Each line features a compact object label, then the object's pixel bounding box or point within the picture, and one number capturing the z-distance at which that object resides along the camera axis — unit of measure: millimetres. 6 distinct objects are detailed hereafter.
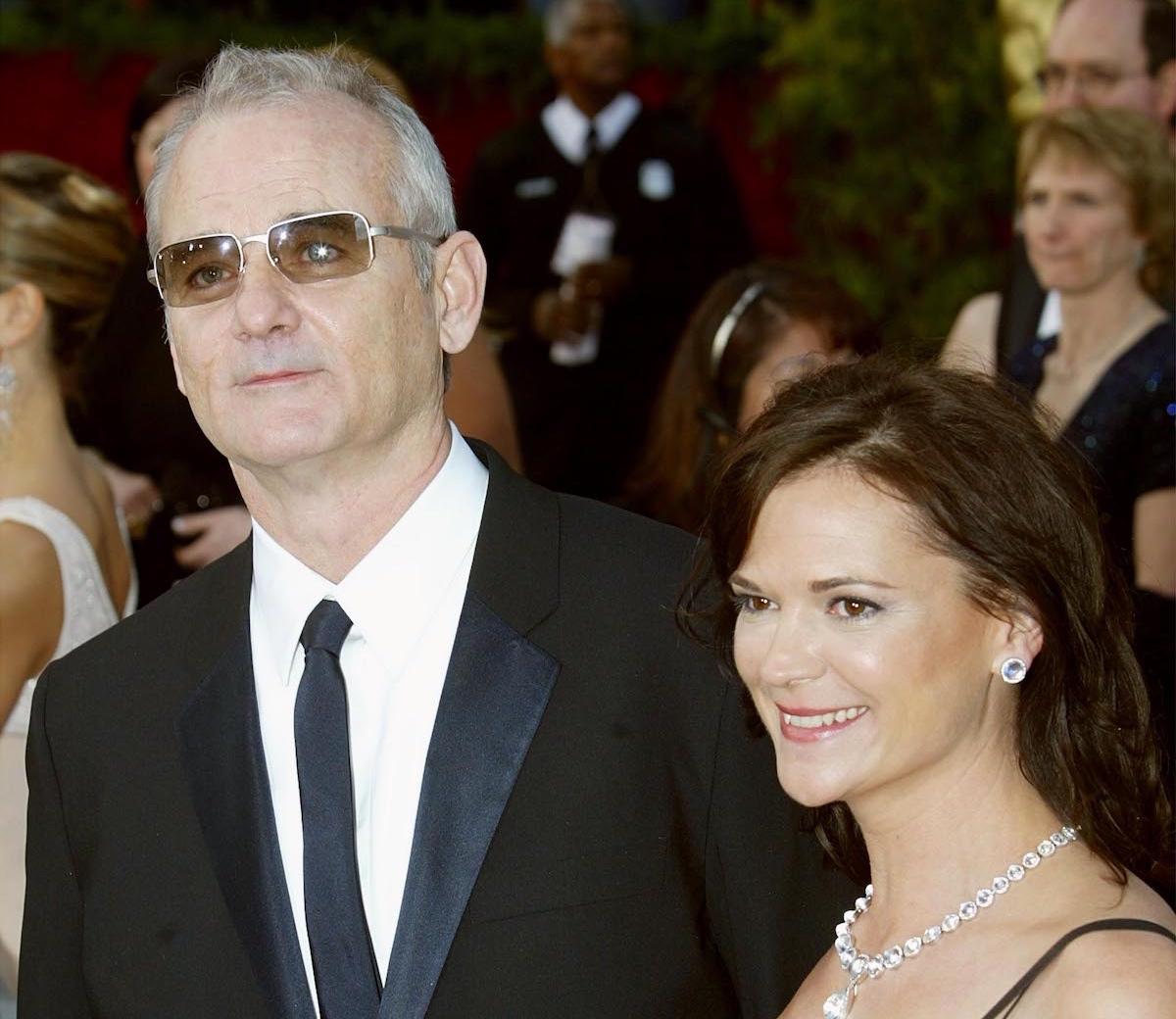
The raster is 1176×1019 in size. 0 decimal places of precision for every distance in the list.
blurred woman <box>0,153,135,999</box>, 3229
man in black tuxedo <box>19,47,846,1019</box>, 2227
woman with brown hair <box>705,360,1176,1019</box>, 2156
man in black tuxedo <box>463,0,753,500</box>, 6695
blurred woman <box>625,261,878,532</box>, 4434
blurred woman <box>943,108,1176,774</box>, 4574
